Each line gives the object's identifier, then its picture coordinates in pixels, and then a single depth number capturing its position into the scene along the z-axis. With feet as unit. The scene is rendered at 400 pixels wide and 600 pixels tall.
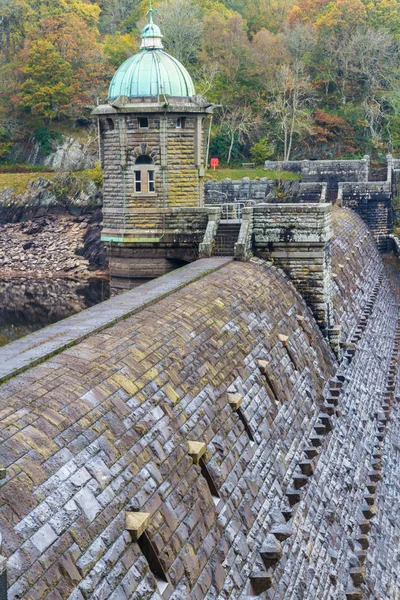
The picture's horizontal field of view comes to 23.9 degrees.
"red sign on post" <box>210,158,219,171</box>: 253.38
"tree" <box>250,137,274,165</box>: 271.08
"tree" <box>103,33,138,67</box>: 300.61
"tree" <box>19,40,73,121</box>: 280.51
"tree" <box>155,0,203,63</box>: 296.10
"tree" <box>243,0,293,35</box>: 345.31
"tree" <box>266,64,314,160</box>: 271.90
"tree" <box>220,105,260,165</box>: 275.80
